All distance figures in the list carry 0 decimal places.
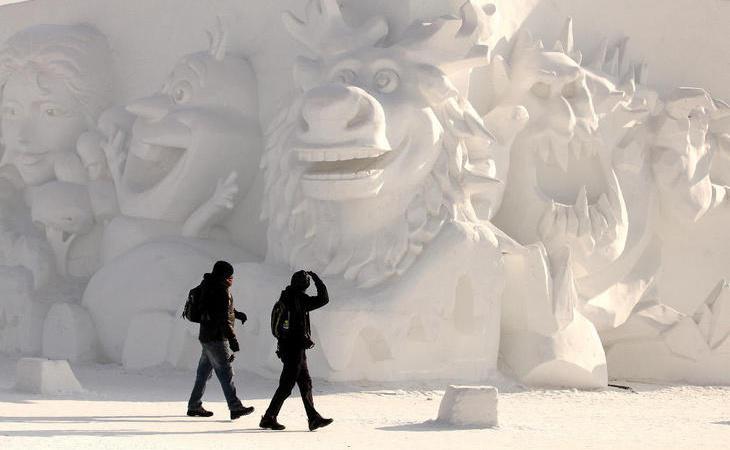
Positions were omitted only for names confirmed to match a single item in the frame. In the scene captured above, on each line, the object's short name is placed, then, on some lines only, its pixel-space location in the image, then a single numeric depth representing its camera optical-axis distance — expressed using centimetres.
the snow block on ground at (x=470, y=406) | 1633
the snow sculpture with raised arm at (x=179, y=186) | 2191
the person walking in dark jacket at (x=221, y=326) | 1608
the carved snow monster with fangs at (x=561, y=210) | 2075
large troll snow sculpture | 1959
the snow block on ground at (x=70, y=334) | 2233
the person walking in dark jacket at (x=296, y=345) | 1548
